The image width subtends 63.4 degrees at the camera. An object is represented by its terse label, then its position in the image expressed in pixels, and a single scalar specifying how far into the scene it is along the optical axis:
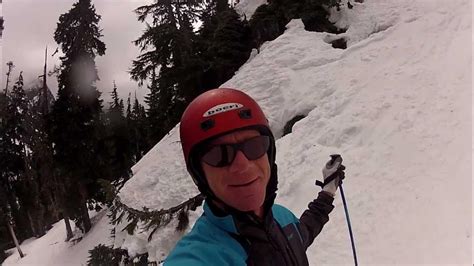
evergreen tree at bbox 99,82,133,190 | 24.70
